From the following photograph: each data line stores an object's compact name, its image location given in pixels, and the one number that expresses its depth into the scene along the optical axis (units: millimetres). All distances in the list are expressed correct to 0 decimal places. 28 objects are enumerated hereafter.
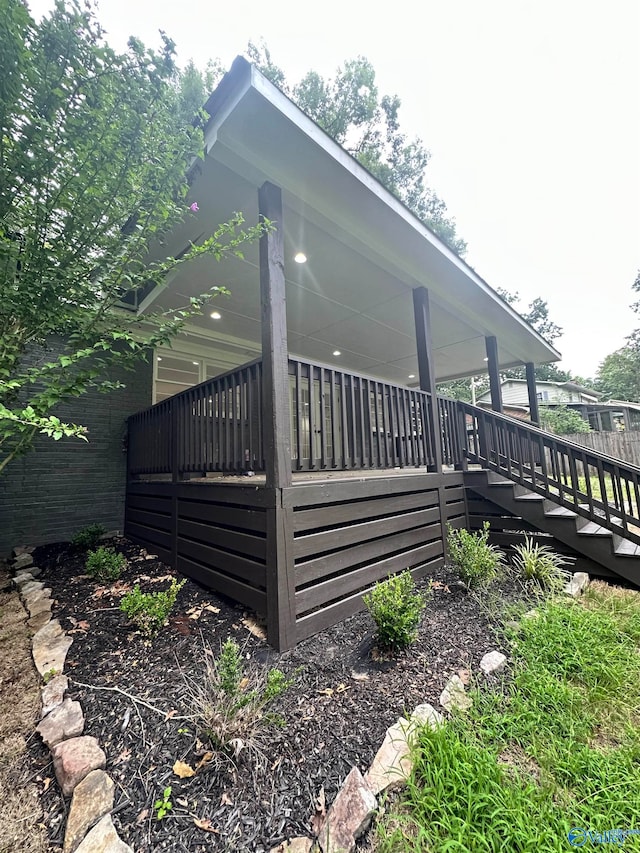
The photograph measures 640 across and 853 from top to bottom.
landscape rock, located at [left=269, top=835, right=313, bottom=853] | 1214
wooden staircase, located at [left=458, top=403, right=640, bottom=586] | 3613
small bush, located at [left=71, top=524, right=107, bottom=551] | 4316
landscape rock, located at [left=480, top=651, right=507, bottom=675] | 2199
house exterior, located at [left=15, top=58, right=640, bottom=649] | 2613
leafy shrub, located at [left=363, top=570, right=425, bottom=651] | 2264
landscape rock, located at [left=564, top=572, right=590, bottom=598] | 3319
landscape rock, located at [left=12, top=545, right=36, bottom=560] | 4207
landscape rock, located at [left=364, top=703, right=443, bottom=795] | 1476
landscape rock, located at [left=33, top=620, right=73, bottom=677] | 2111
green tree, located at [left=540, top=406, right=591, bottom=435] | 17672
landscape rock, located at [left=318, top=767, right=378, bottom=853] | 1240
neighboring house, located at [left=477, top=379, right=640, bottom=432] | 21219
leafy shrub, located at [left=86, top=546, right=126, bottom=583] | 3375
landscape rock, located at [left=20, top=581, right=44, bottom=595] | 3197
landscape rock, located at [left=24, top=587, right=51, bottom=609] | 2966
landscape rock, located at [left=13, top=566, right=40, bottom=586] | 3409
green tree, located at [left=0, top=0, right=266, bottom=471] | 1990
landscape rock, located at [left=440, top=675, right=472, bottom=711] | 1884
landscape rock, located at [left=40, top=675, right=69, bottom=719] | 1808
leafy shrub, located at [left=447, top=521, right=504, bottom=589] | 3307
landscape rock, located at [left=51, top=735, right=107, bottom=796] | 1424
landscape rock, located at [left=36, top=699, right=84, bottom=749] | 1628
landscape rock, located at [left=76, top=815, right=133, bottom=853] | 1173
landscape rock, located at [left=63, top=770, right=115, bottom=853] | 1233
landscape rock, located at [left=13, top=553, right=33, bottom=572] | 3861
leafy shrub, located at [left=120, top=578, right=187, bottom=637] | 2412
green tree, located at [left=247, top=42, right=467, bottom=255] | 13367
